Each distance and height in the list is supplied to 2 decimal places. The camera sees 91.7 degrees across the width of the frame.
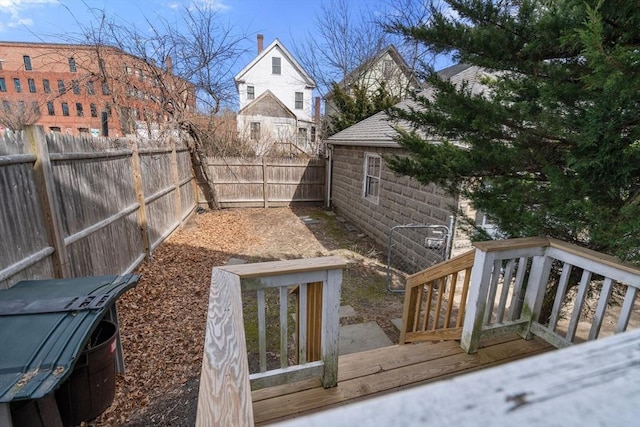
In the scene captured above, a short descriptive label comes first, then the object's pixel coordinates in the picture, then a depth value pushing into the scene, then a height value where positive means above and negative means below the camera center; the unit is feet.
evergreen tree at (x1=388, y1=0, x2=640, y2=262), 6.09 +0.66
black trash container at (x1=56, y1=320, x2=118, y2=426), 7.63 -6.27
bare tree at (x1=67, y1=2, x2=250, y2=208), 25.65 +6.53
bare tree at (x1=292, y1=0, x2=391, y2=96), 53.57 +18.54
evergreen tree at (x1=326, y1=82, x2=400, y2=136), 39.88 +4.95
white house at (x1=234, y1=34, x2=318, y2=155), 70.03 +11.43
